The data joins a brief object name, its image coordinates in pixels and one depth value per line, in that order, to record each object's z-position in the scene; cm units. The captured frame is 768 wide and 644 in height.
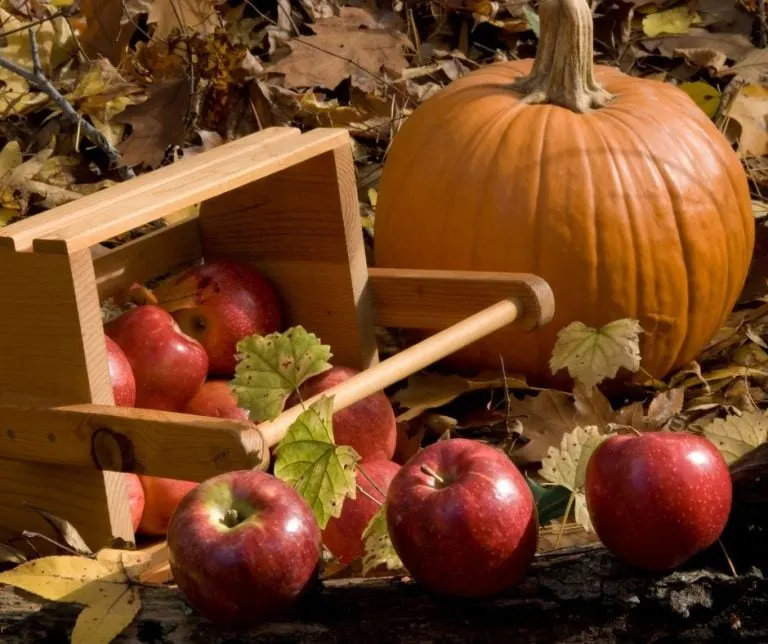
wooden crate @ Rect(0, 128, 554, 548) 318
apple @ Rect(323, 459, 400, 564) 352
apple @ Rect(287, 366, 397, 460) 384
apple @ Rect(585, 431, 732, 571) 258
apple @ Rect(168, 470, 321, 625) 251
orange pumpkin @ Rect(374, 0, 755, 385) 446
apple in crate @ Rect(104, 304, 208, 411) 384
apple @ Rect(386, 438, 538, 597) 257
